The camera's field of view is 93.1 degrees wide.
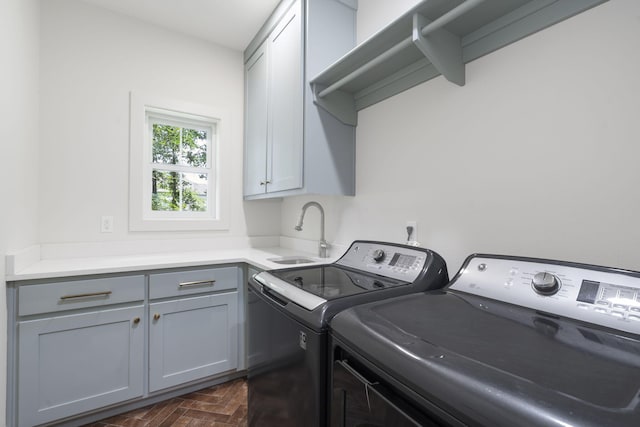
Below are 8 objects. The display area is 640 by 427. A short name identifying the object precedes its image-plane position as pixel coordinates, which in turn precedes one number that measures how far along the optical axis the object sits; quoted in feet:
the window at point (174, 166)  7.36
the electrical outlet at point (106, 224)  6.95
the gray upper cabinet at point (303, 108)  5.82
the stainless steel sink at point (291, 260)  6.73
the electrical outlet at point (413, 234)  5.00
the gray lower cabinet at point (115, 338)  4.92
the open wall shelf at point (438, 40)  3.51
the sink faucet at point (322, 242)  6.97
